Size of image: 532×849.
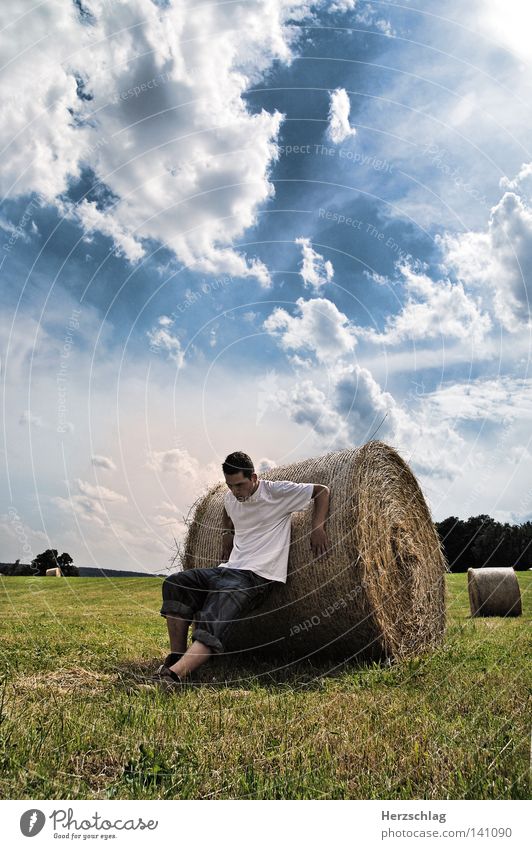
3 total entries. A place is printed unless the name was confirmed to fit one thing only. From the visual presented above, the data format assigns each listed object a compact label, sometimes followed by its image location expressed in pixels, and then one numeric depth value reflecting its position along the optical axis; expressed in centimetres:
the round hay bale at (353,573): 579
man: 551
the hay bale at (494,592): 1174
